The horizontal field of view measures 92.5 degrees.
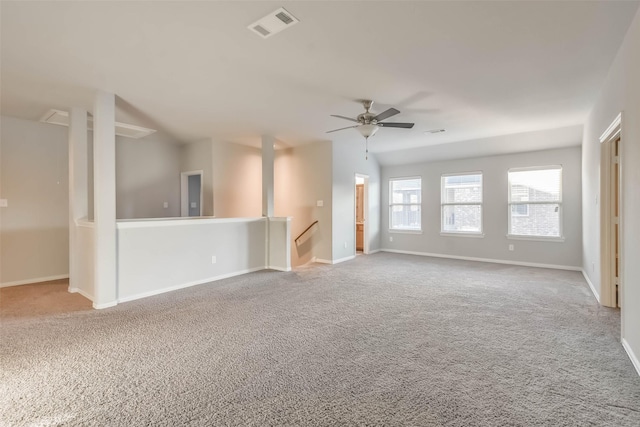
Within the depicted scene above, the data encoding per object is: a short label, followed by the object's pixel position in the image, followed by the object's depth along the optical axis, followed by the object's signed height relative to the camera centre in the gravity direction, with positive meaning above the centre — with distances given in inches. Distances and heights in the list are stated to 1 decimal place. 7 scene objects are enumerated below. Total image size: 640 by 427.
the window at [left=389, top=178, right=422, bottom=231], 312.8 +7.3
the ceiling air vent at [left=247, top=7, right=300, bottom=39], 89.2 +57.6
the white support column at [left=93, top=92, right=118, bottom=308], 147.8 +5.8
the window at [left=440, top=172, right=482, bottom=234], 277.4 +6.6
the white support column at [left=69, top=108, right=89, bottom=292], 172.2 +19.8
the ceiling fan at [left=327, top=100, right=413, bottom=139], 164.2 +49.9
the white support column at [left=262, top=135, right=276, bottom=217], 240.7 +28.9
